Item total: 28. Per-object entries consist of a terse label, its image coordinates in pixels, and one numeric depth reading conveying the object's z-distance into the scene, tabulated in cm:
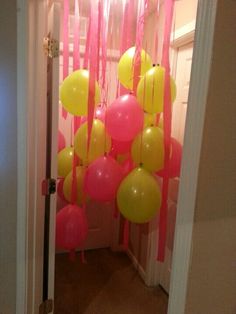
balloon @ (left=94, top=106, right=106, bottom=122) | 165
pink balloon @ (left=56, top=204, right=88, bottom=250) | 164
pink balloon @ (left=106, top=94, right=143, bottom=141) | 143
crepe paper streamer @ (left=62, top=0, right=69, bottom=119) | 155
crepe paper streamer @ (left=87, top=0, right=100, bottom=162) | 142
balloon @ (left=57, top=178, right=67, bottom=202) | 193
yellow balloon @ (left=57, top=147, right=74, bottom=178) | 184
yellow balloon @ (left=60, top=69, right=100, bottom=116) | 149
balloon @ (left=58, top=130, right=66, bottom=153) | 199
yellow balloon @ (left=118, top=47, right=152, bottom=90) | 150
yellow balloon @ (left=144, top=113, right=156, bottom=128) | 156
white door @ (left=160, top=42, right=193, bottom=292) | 184
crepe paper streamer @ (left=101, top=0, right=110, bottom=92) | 146
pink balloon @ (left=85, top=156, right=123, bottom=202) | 149
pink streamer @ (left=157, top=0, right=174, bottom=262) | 130
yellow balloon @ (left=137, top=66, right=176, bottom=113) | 137
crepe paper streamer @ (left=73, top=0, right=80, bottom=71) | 155
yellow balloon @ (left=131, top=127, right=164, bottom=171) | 143
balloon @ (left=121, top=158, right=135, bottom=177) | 164
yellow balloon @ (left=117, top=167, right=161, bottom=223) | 140
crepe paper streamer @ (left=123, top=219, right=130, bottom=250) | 183
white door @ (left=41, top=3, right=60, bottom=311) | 127
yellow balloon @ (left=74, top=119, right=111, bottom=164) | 155
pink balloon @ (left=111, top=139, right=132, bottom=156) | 166
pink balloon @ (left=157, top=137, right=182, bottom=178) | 149
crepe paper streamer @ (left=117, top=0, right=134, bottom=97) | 150
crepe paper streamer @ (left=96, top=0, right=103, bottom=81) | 142
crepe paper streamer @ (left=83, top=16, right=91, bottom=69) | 152
